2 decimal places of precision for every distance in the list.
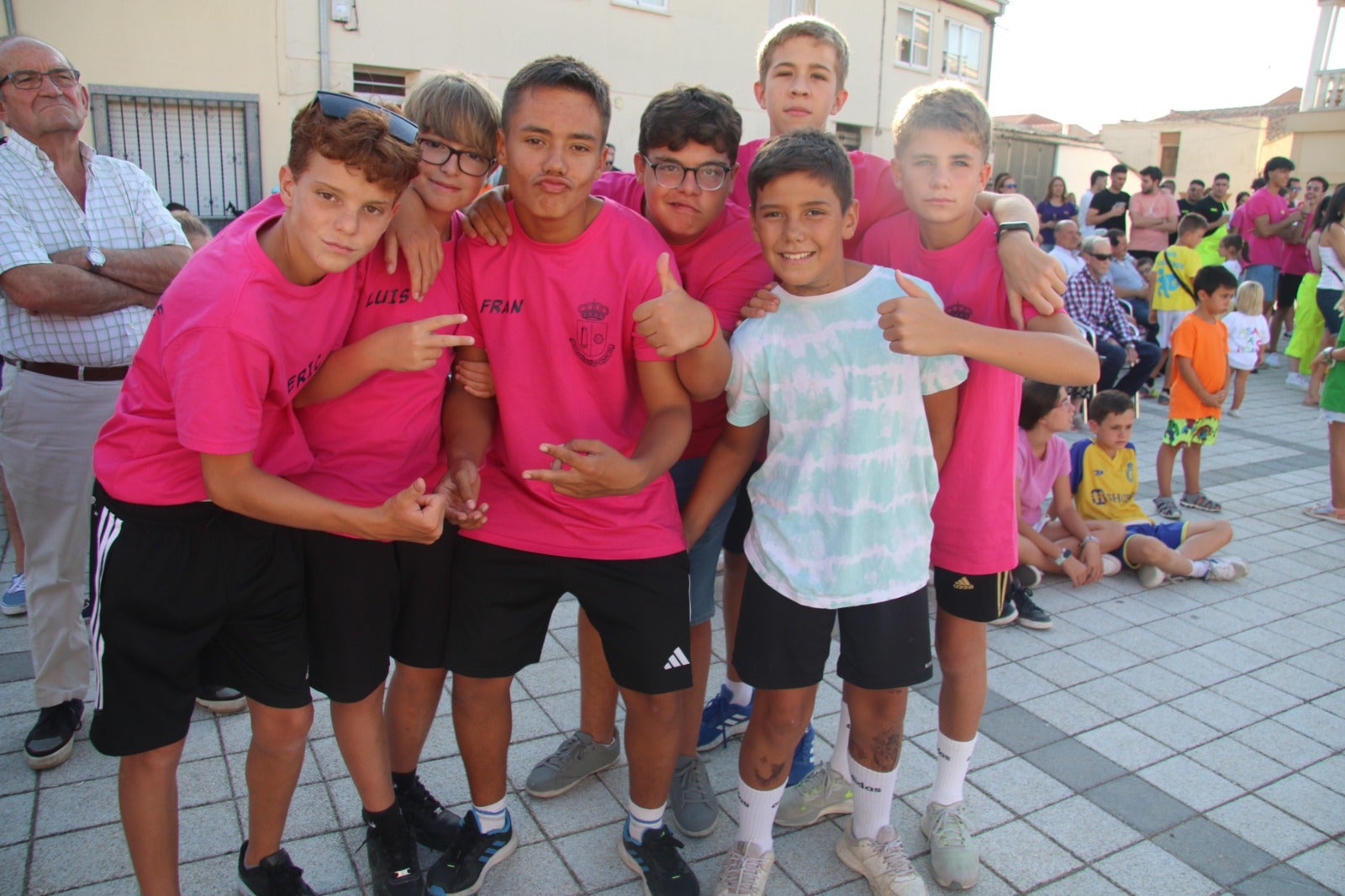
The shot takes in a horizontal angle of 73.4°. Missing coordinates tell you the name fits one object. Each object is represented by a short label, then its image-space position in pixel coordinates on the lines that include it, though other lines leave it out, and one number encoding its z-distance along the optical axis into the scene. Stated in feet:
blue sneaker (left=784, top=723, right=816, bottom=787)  9.64
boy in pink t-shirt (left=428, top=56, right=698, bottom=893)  7.49
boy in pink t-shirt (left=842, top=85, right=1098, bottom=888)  8.05
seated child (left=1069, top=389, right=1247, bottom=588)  16.37
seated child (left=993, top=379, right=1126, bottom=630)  15.62
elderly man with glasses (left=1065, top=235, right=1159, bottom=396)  26.50
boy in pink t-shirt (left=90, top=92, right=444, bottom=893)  6.29
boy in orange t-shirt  20.27
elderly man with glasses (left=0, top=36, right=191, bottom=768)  9.74
